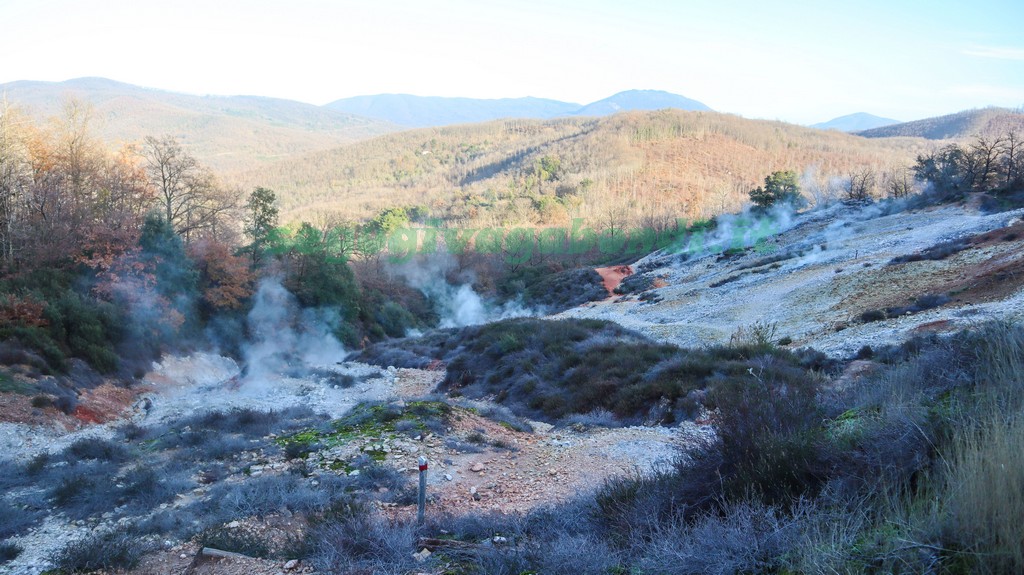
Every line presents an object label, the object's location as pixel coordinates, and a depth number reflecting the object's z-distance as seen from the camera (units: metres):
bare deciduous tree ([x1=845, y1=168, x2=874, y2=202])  60.69
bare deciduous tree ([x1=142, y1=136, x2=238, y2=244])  31.42
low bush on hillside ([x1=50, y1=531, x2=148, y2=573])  5.53
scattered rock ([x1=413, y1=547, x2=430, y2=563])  4.71
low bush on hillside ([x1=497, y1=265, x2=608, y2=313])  48.94
